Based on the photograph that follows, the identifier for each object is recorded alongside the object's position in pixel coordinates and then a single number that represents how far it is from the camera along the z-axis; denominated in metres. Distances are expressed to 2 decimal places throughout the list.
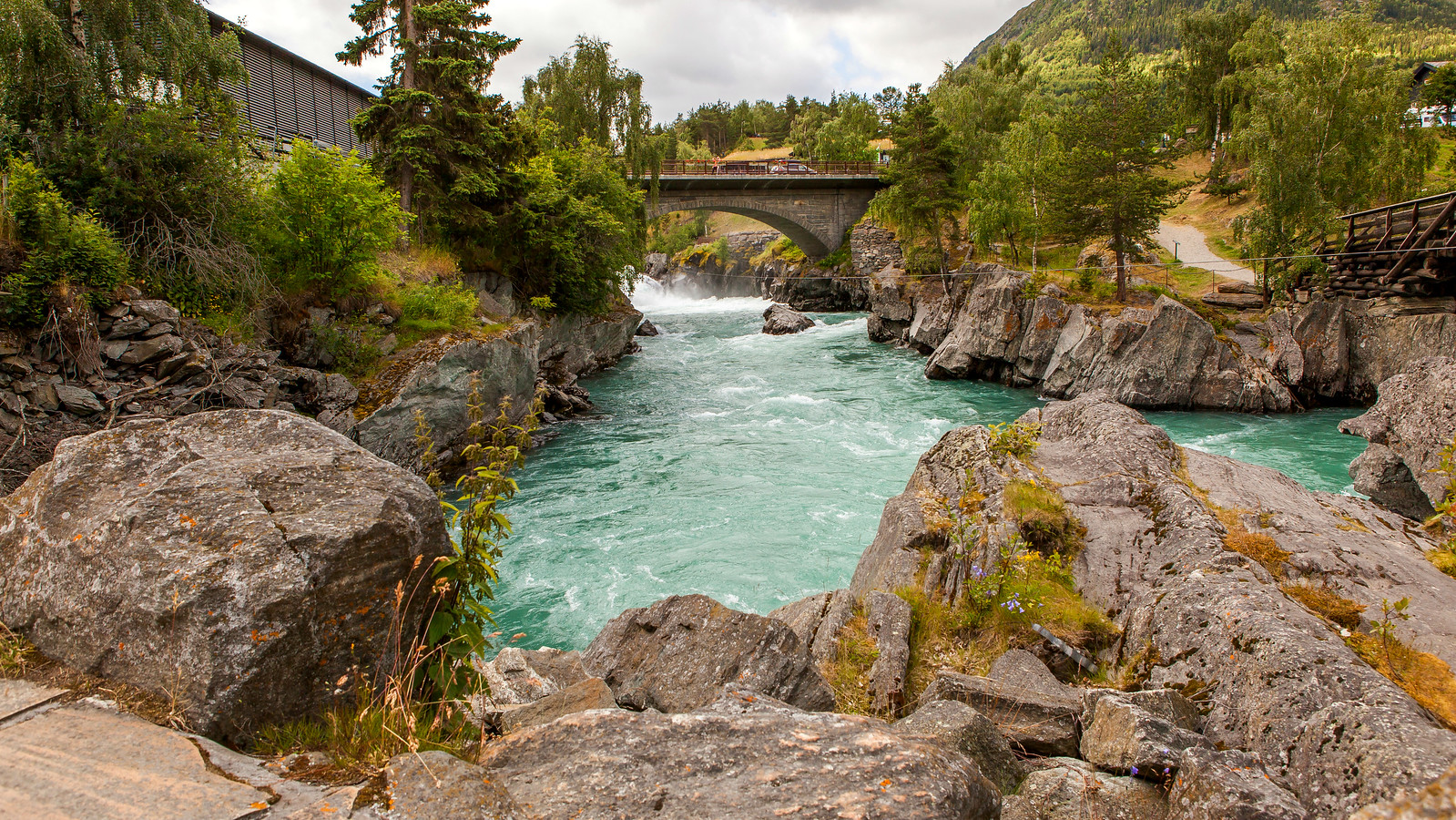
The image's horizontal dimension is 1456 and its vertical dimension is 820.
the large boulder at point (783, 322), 41.25
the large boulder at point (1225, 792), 2.96
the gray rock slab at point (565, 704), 3.91
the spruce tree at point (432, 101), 20.61
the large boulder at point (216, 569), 3.04
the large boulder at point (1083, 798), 3.40
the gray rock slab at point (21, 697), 2.87
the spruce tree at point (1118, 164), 25.58
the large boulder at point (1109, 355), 21.59
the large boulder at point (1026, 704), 4.47
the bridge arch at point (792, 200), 49.28
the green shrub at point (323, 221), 15.02
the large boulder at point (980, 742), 3.88
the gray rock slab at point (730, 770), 2.71
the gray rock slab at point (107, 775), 2.41
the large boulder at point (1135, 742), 3.61
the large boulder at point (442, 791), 2.54
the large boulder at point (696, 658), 5.26
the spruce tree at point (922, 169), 37.44
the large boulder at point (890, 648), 5.53
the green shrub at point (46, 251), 10.38
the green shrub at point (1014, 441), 9.14
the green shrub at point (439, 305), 16.94
